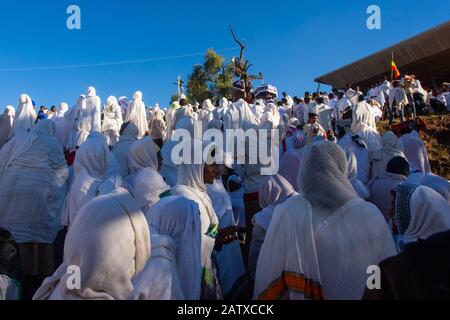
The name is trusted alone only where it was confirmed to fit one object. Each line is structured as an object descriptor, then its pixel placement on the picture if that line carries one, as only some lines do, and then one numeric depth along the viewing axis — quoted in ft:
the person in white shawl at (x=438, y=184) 11.95
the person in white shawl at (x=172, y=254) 6.69
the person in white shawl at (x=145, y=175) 13.88
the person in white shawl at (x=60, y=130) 31.40
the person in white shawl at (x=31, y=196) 14.97
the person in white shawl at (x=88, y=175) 13.99
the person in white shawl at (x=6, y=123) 28.06
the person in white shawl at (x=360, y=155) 20.98
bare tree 70.90
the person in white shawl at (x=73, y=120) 29.78
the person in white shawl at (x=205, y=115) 35.12
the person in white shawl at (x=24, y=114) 25.93
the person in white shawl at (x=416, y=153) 17.95
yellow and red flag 63.53
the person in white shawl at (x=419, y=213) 9.00
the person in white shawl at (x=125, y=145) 19.08
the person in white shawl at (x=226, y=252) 13.02
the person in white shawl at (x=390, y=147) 18.49
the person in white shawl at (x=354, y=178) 14.58
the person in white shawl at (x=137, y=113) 30.82
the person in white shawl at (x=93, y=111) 30.60
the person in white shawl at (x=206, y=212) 10.08
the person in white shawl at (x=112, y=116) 34.31
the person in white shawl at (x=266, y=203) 12.66
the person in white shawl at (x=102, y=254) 6.29
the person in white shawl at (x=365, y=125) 24.82
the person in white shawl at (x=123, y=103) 40.31
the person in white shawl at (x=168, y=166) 18.69
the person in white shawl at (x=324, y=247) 7.26
